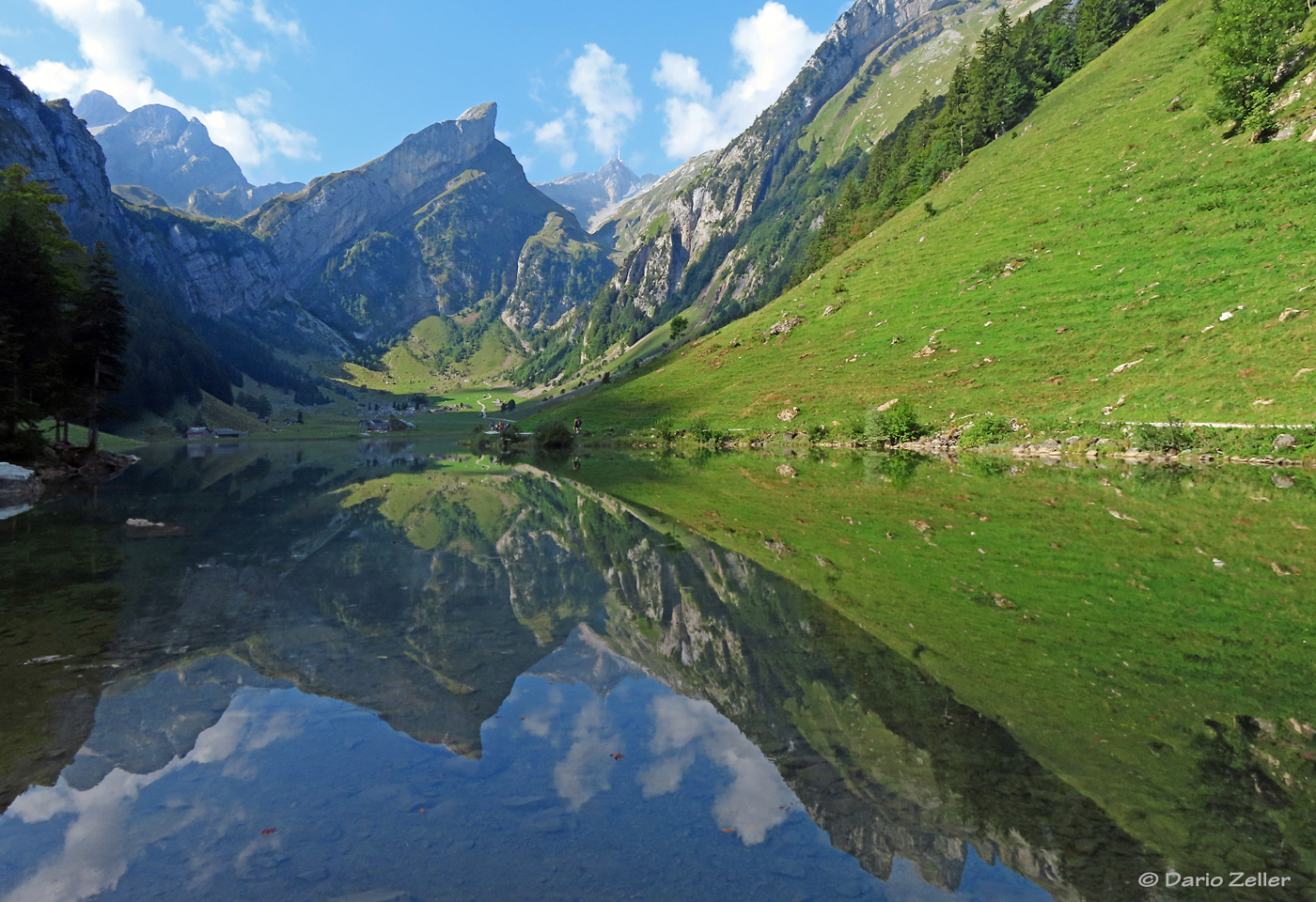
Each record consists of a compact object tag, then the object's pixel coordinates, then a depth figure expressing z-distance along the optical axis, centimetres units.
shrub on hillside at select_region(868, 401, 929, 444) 5362
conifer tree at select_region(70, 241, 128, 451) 4719
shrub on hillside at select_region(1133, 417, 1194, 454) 3597
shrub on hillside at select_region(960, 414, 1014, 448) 4744
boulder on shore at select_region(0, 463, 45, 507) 3008
